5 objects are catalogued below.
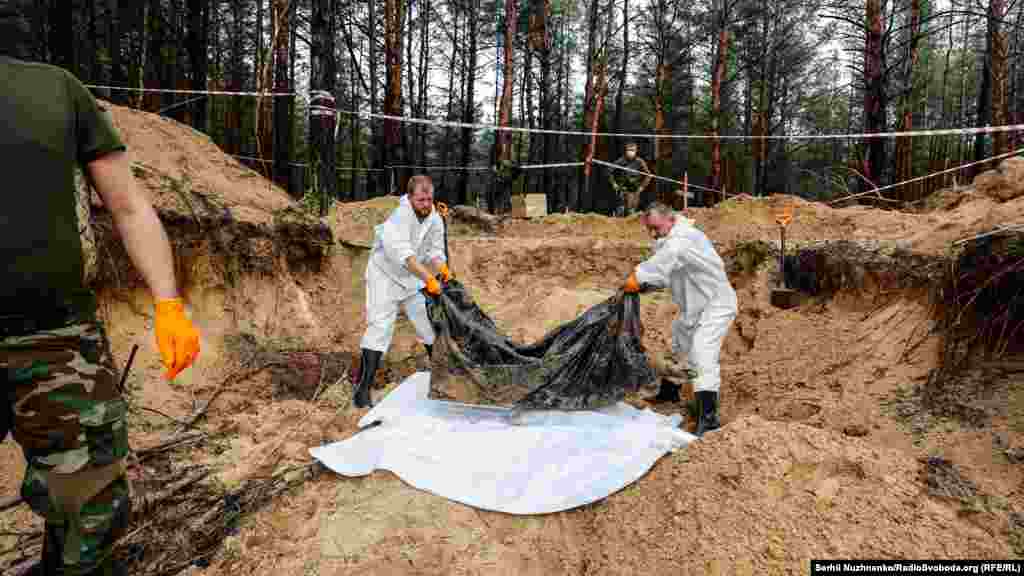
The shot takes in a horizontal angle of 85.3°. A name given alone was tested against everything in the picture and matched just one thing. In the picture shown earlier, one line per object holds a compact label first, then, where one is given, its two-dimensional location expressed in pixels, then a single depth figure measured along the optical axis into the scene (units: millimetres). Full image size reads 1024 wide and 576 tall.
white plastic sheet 2684
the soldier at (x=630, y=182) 10297
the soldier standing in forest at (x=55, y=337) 1385
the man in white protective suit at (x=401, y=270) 4133
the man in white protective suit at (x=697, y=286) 3793
